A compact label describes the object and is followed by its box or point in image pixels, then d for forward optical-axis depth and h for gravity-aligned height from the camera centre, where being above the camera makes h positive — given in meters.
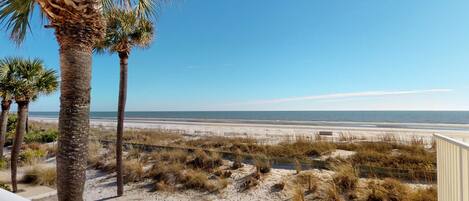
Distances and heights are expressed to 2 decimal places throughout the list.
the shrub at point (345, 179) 7.55 -1.93
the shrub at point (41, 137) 18.31 -1.91
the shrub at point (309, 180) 7.71 -2.03
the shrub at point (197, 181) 8.47 -2.24
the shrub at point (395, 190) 6.68 -1.98
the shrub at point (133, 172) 9.62 -2.21
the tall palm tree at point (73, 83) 3.13 +0.28
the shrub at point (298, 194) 6.89 -2.12
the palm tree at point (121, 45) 7.90 +1.79
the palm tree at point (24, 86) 8.55 +0.69
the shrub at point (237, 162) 10.23 -2.01
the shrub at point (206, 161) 10.44 -2.01
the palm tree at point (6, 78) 8.42 +0.90
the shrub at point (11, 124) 19.39 -1.08
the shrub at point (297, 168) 9.08 -1.96
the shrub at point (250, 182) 8.37 -2.21
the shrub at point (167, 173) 9.16 -2.16
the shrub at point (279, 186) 8.11 -2.24
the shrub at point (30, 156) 12.16 -2.14
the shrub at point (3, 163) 11.20 -2.24
